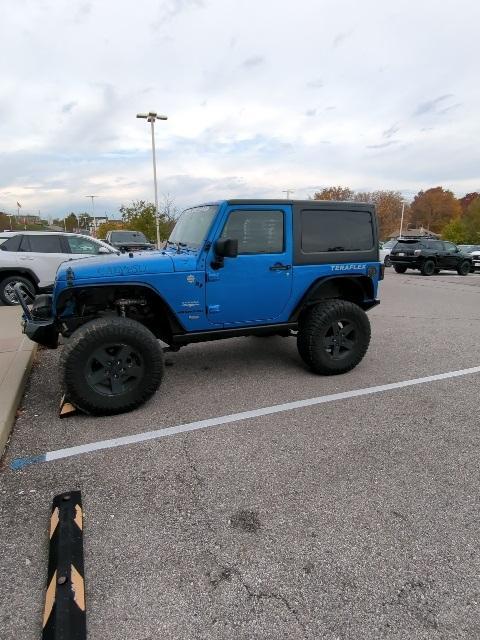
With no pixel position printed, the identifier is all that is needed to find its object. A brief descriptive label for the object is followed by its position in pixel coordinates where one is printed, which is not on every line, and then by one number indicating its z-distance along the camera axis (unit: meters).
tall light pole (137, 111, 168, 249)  21.27
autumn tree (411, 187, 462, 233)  84.31
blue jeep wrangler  3.77
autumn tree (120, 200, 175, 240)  26.73
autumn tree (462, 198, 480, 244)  48.81
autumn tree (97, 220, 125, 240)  47.77
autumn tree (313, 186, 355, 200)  58.70
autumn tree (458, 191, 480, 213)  93.19
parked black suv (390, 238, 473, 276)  19.14
